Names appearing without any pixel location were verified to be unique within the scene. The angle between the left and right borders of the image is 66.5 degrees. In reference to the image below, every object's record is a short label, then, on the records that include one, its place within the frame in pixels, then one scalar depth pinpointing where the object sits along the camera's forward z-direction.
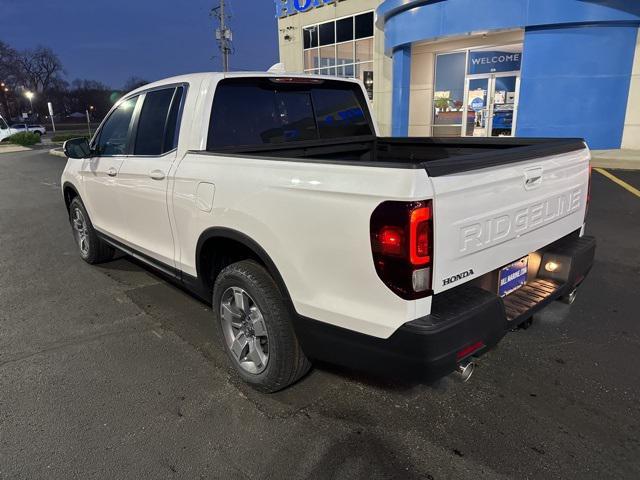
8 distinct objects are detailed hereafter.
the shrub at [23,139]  30.00
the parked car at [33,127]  48.74
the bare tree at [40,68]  92.54
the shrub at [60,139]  33.61
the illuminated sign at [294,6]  24.31
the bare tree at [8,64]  82.00
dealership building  13.98
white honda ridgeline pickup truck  2.18
